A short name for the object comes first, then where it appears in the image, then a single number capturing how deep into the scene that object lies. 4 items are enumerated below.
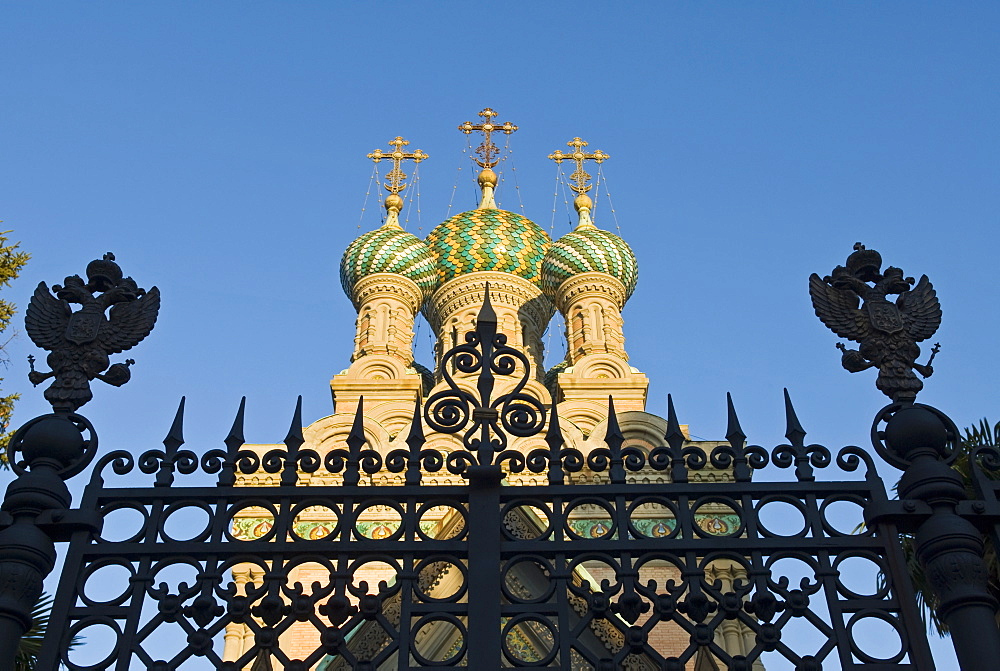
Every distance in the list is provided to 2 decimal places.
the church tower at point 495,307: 21.47
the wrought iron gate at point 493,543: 3.95
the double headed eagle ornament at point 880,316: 4.53
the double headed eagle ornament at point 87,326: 4.48
